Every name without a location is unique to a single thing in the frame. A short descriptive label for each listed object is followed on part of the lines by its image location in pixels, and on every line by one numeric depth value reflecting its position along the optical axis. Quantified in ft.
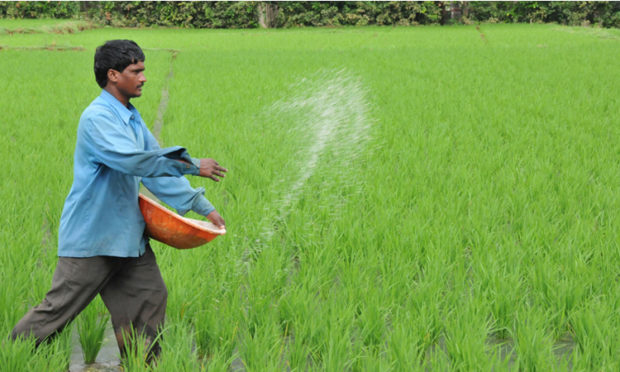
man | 18.53
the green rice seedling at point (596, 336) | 18.62
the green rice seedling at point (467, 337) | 18.54
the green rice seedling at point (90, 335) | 19.60
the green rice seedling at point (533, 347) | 18.52
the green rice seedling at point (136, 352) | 18.33
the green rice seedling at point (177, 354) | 18.28
